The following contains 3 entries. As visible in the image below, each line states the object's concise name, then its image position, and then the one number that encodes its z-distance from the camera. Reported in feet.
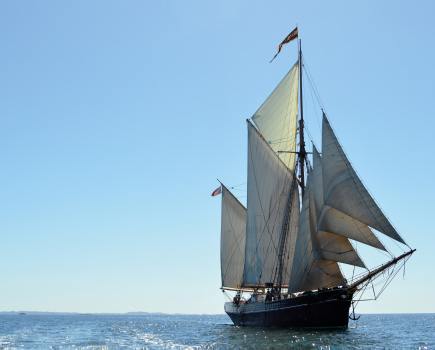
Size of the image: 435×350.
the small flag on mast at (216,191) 252.65
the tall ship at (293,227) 155.74
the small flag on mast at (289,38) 197.36
